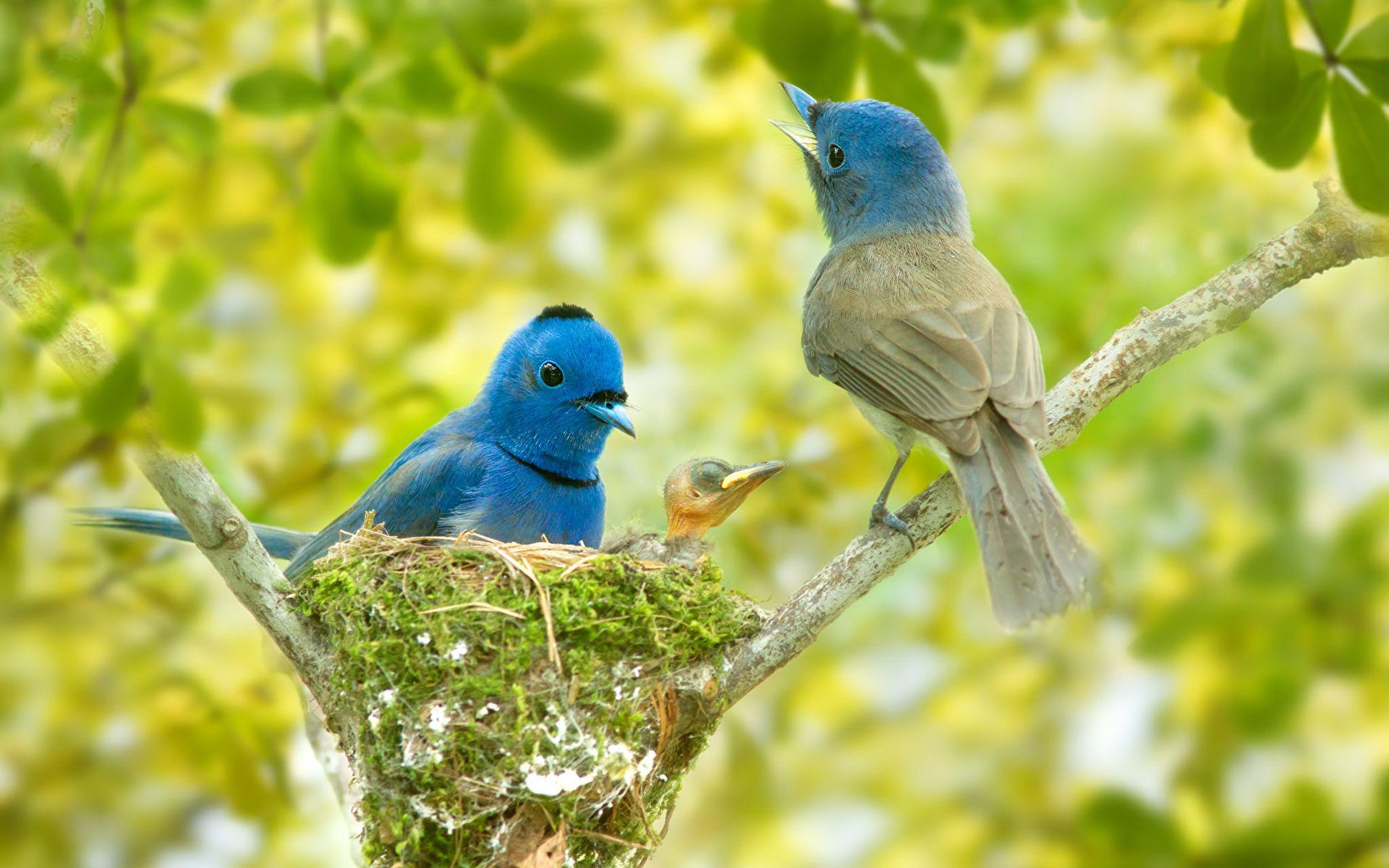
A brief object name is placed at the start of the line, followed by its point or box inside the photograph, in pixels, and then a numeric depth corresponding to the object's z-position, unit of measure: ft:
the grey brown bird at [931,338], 21.90
